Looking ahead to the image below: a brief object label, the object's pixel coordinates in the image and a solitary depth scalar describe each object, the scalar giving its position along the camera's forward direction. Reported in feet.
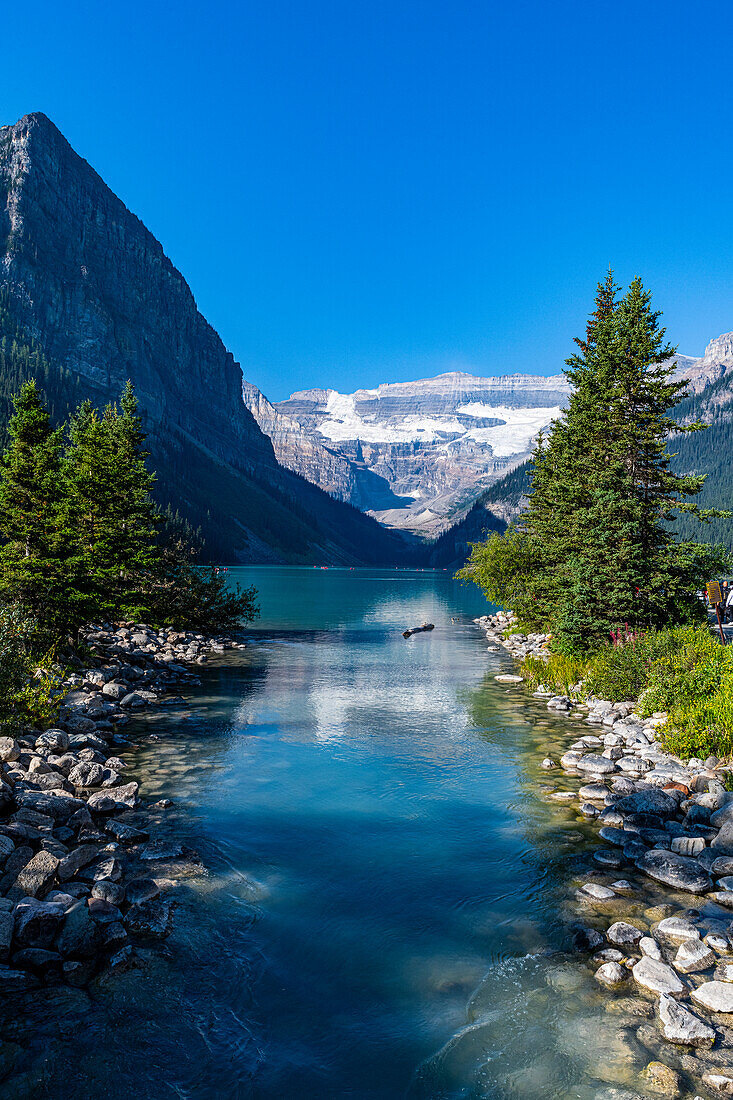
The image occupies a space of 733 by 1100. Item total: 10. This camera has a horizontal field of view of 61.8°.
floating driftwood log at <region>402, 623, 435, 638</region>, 173.72
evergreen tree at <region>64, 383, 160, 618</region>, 104.53
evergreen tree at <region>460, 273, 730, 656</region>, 80.43
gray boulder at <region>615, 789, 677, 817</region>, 41.75
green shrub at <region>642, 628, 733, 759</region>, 52.49
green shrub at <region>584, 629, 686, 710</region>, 73.20
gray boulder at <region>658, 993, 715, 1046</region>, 21.36
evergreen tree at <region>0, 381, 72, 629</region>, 74.90
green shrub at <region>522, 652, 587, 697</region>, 88.53
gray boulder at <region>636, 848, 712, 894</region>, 32.68
